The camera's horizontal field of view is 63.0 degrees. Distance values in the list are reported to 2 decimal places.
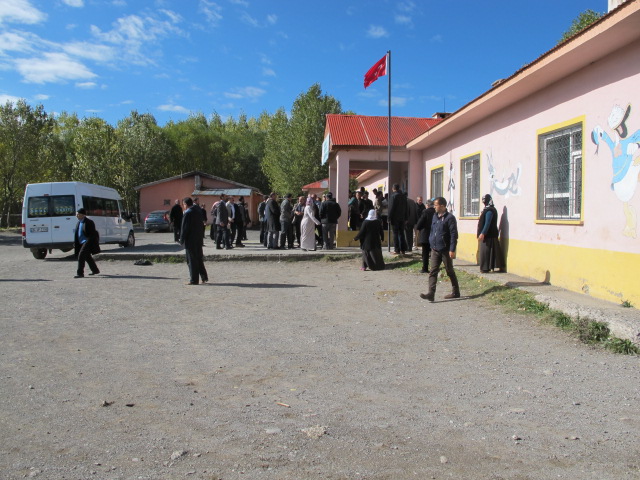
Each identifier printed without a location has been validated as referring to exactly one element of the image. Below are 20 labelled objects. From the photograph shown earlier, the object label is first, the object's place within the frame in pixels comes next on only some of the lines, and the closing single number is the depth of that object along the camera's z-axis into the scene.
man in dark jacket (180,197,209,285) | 10.22
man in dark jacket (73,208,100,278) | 11.58
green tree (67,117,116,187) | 48.94
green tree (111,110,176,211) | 50.16
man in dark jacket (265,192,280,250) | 16.36
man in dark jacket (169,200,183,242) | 16.70
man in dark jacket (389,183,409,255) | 13.23
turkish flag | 14.48
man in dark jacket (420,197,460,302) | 8.41
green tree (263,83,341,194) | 46.53
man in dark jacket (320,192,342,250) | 15.61
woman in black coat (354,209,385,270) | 12.35
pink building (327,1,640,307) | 6.97
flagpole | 14.32
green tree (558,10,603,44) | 26.55
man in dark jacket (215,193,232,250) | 16.14
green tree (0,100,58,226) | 37.91
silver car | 35.12
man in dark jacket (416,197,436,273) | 10.71
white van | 15.68
